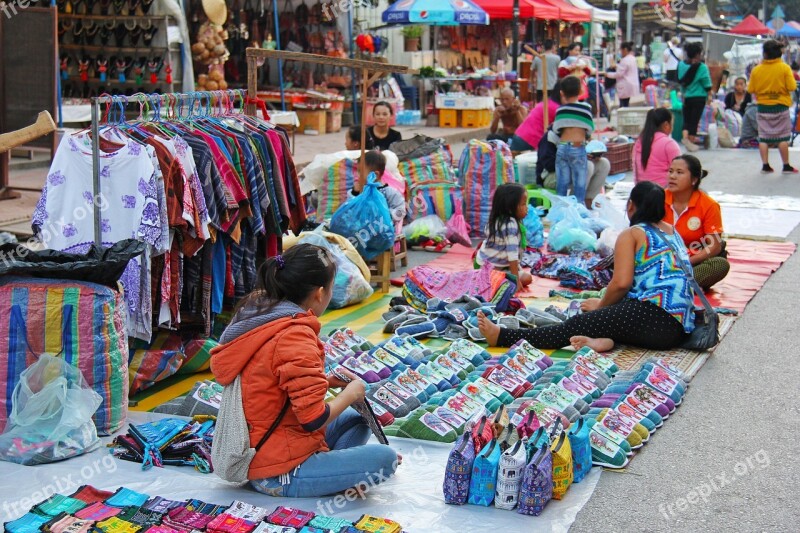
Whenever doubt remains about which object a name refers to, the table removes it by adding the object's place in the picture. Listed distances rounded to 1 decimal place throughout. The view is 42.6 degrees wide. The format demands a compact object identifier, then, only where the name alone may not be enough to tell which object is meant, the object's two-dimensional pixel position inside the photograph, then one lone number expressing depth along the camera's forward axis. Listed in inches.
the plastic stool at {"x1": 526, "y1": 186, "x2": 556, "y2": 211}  418.0
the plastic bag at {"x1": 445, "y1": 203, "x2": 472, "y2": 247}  379.2
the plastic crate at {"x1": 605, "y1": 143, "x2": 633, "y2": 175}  550.0
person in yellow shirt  546.9
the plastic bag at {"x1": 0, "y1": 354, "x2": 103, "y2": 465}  176.2
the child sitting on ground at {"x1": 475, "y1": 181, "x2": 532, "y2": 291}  296.2
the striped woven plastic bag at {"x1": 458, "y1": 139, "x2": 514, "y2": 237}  400.8
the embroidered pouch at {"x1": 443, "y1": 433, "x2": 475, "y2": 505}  159.5
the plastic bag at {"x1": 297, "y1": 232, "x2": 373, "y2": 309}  291.4
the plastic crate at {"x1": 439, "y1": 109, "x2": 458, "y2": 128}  799.1
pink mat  308.7
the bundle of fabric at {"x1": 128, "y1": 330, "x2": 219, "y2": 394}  217.6
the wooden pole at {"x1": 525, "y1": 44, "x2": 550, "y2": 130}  471.2
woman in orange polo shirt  294.5
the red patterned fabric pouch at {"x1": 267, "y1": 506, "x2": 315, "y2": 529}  146.1
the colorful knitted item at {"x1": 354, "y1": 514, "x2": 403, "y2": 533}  146.5
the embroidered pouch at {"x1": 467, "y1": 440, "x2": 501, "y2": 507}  159.2
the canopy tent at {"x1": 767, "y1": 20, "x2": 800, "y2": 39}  1686.8
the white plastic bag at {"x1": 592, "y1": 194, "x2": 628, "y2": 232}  384.8
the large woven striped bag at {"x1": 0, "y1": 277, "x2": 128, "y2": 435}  182.2
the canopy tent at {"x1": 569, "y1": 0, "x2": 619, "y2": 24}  991.8
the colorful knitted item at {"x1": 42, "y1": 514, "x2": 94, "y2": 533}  143.6
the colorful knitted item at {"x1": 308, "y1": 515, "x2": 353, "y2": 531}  145.1
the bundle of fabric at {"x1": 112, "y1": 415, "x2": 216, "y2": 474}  174.7
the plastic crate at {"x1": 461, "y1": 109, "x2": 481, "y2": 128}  793.6
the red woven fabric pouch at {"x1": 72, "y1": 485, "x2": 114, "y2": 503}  156.2
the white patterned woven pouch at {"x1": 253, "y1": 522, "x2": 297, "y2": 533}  144.2
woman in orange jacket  149.6
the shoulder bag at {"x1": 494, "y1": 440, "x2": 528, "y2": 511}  157.6
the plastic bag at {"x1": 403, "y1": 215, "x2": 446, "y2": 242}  375.2
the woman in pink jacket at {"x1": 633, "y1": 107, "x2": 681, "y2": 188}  371.9
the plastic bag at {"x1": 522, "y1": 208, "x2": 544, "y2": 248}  358.0
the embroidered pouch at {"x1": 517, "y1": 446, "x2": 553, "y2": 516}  156.5
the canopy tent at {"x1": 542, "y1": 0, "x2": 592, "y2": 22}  909.8
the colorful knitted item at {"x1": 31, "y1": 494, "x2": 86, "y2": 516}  149.9
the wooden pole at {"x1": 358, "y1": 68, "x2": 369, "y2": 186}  319.9
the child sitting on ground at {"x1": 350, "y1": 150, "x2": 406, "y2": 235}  327.9
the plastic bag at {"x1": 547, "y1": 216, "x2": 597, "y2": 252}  347.9
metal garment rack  203.6
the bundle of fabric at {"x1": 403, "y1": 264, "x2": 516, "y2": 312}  285.1
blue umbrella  738.2
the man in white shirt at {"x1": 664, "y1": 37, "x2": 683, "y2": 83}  753.3
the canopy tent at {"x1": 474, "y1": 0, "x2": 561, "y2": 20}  865.5
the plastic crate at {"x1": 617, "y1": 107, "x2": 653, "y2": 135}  693.3
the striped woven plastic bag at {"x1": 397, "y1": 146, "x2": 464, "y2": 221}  386.9
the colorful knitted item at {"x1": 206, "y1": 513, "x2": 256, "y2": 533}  143.9
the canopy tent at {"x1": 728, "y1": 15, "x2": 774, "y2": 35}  1514.5
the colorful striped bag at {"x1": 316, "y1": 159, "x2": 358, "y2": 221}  358.3
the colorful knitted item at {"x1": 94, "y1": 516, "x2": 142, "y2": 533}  143.7
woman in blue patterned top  240.5
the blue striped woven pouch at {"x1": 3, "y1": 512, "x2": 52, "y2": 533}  144.1
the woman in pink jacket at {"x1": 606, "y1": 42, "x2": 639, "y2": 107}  915.4
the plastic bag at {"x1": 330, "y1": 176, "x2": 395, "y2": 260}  307.7
